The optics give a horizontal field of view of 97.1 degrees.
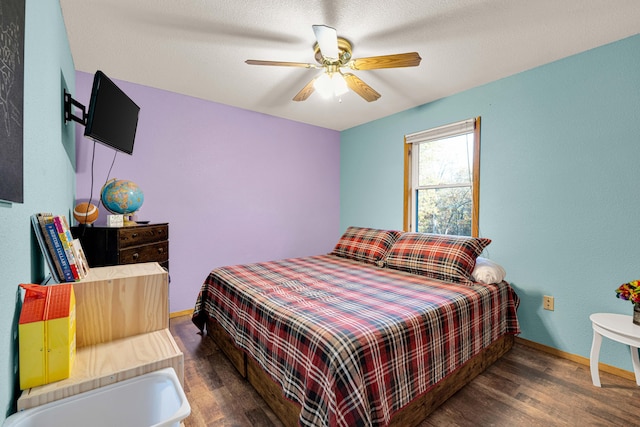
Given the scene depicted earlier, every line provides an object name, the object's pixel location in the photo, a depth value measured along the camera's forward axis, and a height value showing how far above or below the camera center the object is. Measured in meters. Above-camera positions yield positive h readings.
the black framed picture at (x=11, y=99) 0.64 +0.27
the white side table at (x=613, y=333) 1.70 -0.75
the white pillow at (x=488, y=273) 2.22 -0.48
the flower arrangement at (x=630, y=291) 1.76 -0.50
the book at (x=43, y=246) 1.00 -0.13
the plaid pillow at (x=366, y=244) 2.84 -0.34
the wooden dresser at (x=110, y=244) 1.96 -0.24
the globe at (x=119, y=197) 2.14 +0.10
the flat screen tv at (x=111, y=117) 1.55 +0.60
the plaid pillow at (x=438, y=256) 2.24 -0.37
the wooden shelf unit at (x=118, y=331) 0.91 -0.50
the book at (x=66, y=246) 1.09 -0.14
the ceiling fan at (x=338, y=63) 1.71 +1.00
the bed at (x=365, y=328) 1.24 -0.65
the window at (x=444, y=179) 2.88 +0.37
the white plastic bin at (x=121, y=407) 0.77 -0.60
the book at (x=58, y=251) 1.05 -0.16
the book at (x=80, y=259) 1.16 -0.22
